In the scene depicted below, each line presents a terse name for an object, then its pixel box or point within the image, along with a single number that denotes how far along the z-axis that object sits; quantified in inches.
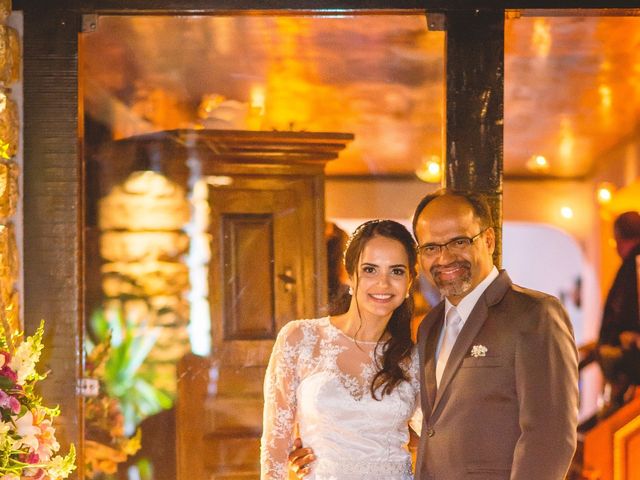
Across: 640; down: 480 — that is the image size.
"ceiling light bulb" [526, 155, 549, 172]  188.4
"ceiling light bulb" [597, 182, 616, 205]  197.5
